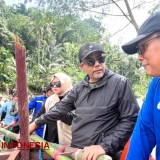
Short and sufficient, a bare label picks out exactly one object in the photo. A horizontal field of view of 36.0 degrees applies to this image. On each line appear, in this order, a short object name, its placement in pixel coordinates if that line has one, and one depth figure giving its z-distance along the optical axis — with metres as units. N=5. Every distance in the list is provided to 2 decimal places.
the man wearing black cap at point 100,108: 1.41
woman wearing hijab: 2.16
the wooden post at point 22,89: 1.43
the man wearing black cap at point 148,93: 1.05
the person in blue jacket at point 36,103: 3.70
